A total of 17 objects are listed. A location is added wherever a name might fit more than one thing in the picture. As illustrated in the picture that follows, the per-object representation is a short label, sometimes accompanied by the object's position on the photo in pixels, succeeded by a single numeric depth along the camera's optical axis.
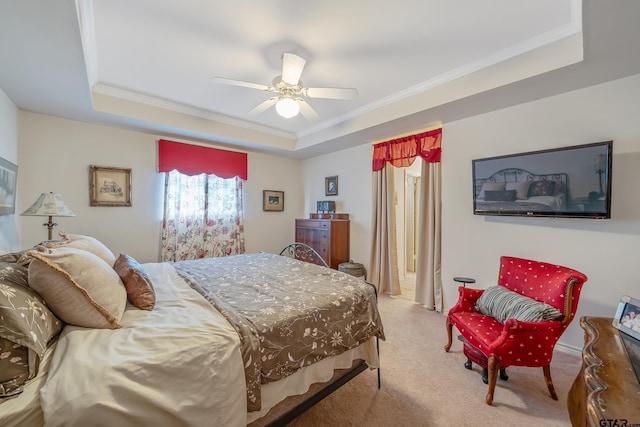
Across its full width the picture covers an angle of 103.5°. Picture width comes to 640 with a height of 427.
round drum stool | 4.08
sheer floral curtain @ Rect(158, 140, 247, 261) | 3.94
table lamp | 2.45
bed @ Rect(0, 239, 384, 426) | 0.87
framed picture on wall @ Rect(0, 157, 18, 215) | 2.28
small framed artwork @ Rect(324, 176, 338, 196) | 4.78
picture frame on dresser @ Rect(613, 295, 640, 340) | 1.21
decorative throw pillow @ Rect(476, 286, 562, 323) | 1.81
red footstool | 1.99
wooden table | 0.77
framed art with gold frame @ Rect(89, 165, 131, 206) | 3.40
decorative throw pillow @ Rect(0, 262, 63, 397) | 0.83
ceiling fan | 2.12
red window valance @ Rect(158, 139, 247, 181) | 3.88
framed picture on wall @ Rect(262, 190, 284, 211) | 5.07
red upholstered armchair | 1.74
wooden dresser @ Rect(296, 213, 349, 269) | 4.29
